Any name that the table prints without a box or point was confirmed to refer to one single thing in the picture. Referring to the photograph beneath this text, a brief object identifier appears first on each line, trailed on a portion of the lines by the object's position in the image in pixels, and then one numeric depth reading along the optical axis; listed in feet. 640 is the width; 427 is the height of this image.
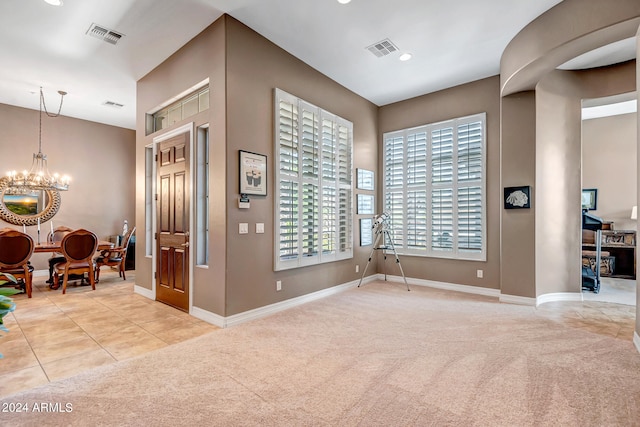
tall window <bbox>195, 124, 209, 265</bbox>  12.96
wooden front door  13.46
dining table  16.63
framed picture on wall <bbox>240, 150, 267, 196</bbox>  12.01
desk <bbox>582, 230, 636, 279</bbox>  20.06
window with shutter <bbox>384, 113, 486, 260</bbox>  16.80
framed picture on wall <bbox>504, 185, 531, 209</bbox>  14.39
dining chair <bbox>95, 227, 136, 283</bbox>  19.42
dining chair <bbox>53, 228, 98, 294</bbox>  16.63
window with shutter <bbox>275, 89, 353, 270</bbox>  13.76
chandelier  18.40
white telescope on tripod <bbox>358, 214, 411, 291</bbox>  18.69
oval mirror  20.58
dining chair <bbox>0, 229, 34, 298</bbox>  15.16
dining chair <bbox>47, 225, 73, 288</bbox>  18.63
